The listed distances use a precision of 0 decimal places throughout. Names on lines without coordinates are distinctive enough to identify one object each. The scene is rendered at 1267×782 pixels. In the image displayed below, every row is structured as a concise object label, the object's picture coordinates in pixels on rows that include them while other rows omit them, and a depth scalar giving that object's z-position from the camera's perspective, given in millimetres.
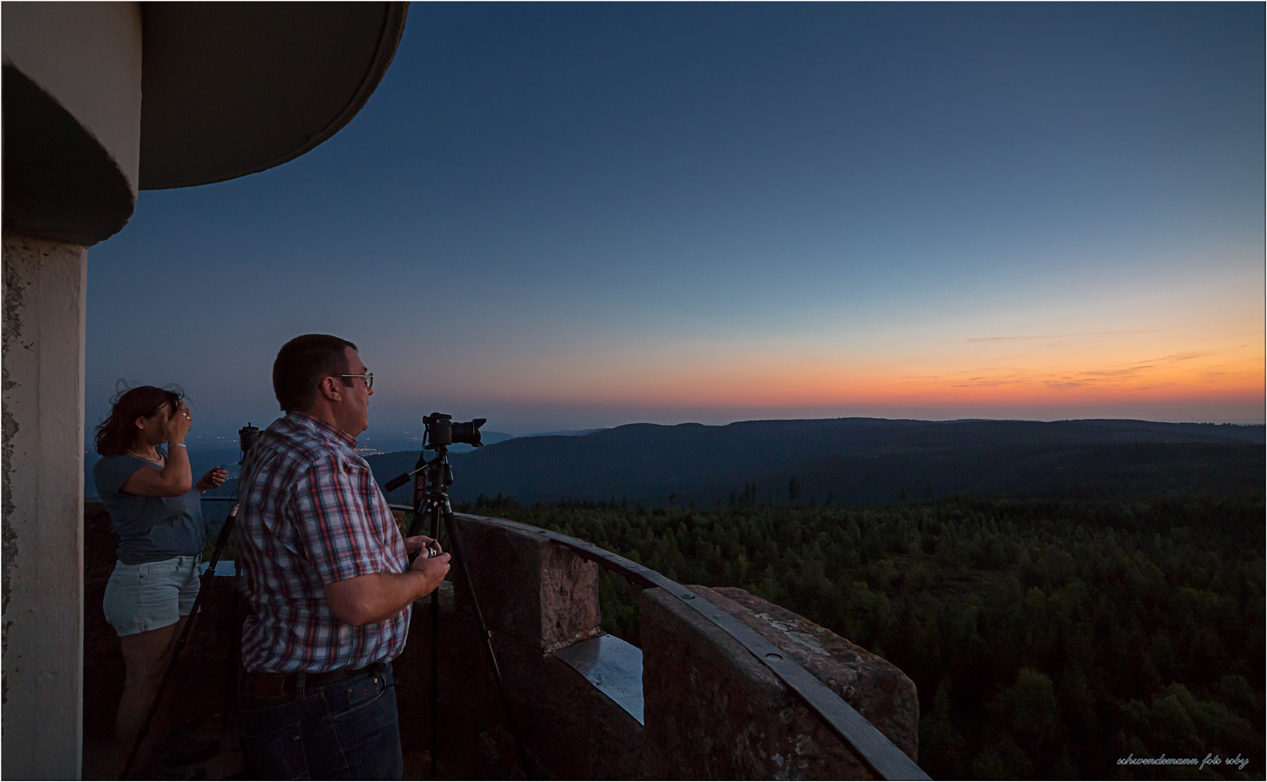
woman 2936
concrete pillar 1907
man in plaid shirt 1684
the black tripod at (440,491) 2775
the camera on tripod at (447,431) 2779
